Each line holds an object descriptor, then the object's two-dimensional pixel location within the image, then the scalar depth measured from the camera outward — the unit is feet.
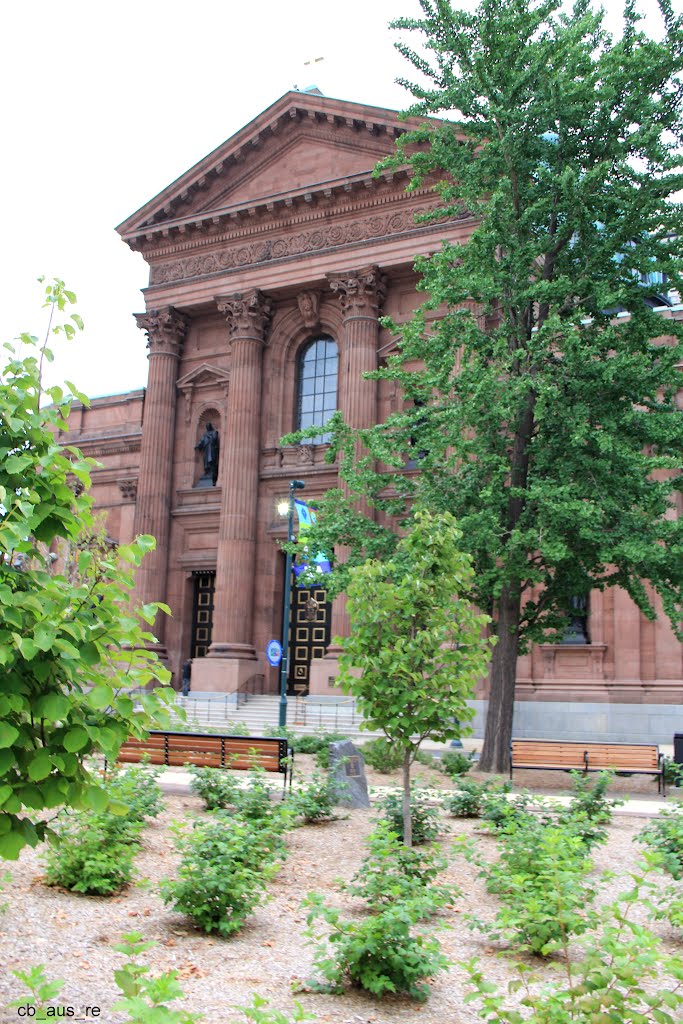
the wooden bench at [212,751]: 51.88
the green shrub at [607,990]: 16.26
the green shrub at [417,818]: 40.47
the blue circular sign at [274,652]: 99.14
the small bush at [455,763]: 65.81
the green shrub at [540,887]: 23.62
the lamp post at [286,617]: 93.97
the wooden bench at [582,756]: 62.03
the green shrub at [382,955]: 22.59
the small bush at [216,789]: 43.52
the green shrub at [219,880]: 27.50
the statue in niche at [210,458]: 133.08
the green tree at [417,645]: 35.86
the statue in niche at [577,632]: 106.63
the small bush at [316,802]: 43.06
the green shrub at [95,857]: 30.83
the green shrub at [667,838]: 32.99
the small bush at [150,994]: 14.06
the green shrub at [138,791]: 35.91
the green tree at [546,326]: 64.59
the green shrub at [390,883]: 24.84
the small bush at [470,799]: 47.60
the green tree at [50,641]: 13.89
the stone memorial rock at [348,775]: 47.42
